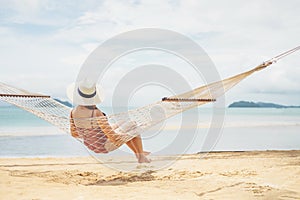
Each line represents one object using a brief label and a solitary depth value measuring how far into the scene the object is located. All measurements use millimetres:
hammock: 3643
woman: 3639
